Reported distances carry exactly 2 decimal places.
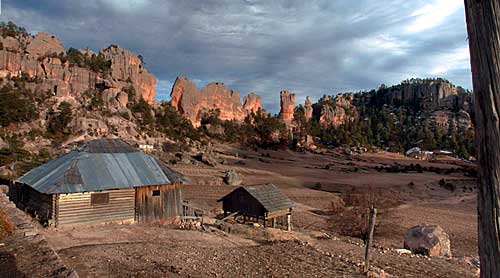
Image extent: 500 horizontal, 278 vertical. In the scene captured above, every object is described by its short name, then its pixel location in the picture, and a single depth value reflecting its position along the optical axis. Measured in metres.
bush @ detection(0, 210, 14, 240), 9.24
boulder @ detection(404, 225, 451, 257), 18.16
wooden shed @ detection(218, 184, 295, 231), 22.64
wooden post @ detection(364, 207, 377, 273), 12.65
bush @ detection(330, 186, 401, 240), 22.36
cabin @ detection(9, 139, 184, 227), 17.00
